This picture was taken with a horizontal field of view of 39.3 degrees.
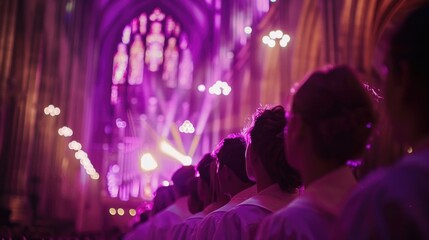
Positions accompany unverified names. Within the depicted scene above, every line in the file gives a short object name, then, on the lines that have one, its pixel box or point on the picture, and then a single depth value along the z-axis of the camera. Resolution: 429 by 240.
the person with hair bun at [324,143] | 1.39
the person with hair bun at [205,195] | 3.32
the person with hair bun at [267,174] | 2.10
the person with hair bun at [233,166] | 2.85
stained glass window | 35.16
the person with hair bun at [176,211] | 4.42
